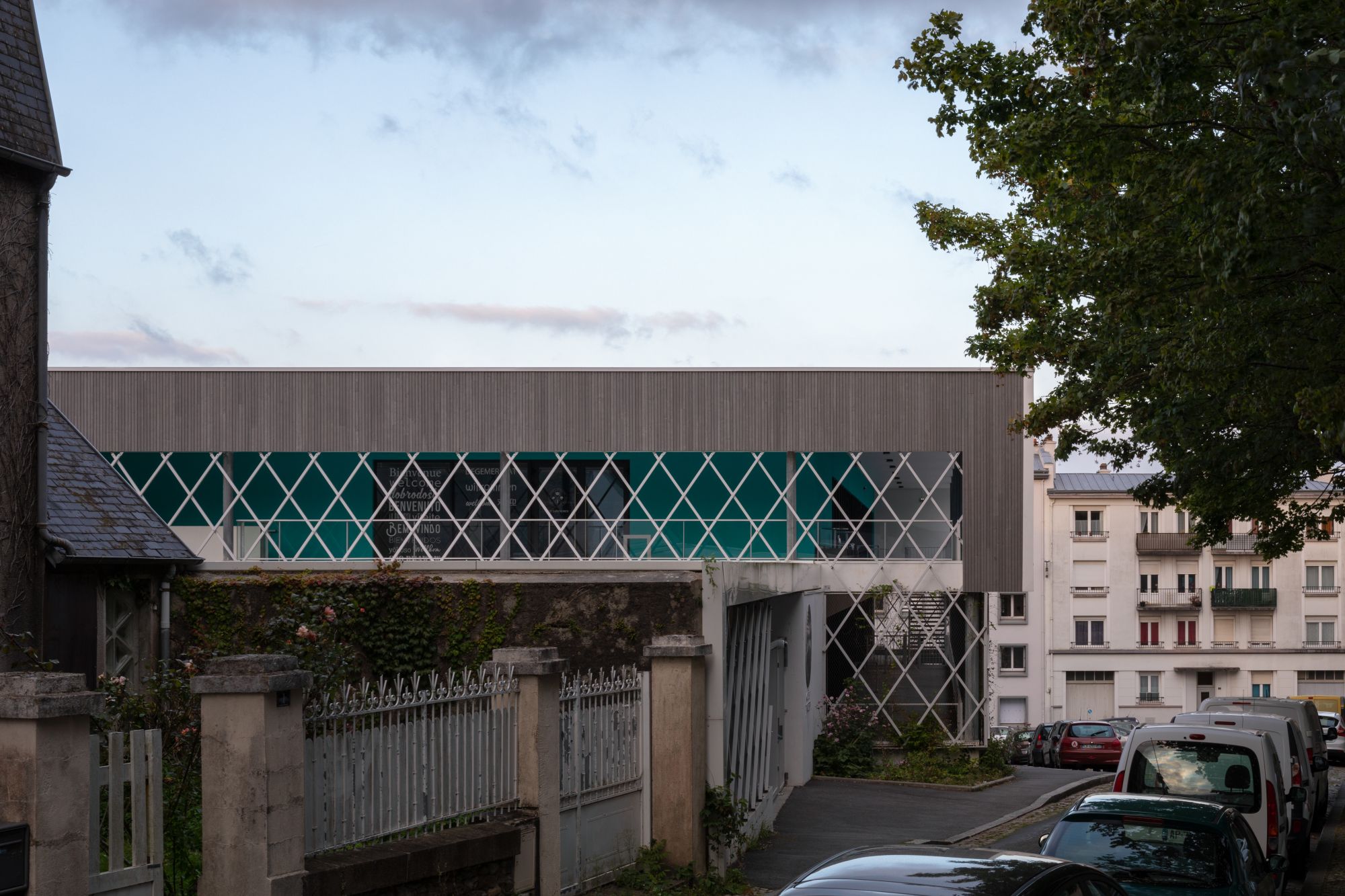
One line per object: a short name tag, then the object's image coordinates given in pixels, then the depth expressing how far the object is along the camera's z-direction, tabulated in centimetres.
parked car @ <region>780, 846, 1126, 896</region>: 625
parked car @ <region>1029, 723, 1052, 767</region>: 3744
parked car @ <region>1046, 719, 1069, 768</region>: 3547
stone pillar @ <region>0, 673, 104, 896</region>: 691
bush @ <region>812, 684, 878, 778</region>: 2552
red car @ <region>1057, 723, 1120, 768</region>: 3444
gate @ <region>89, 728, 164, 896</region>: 751
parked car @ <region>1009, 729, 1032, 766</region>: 4331
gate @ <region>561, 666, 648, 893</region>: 1220
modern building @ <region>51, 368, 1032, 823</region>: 2961
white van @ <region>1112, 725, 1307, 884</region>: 1352
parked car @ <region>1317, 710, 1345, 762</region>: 3612
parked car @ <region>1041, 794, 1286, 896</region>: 967
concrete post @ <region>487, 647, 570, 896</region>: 1152
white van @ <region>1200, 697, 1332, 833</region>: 2112
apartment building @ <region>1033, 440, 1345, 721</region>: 6950
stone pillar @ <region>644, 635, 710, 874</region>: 1351
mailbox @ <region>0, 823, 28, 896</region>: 678
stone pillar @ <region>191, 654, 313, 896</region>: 825
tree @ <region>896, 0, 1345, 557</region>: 1104
